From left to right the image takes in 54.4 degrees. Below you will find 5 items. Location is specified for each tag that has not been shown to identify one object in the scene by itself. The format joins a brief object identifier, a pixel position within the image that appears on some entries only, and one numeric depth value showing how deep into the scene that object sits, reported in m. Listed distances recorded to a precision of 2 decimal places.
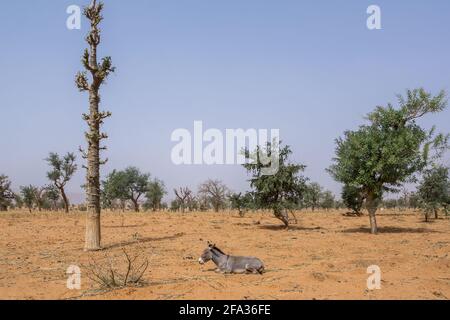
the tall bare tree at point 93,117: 16.86
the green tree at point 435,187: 36.03
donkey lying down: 11.21
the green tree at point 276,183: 25.36
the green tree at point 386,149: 22.64
